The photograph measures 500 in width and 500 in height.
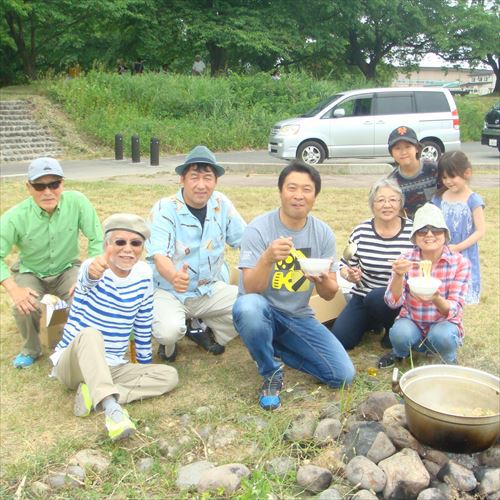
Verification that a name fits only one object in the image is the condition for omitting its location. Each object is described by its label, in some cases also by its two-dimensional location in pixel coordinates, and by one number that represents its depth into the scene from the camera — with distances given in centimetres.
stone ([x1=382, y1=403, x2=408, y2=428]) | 291
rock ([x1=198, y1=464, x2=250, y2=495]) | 261
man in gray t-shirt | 334
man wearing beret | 329
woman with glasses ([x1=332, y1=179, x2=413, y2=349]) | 394
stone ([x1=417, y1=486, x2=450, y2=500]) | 247
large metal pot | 254
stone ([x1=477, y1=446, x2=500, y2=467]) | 268
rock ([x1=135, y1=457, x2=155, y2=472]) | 283
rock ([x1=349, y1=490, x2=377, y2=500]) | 247
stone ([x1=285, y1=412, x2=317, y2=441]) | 299
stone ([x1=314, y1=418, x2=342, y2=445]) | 295
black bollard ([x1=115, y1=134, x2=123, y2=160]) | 1598
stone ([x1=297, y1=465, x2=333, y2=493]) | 263
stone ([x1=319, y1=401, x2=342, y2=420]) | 317
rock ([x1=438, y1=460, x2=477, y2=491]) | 254
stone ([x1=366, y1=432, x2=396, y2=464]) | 271
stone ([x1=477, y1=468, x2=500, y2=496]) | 253
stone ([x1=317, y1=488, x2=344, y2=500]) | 250
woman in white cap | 351
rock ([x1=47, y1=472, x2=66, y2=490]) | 271
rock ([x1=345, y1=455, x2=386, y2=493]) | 257
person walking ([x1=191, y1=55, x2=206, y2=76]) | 2486
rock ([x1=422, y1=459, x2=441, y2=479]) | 264
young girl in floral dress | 433
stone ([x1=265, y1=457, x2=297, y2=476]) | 274
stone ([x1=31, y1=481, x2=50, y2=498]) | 265
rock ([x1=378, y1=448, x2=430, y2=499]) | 254
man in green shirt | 400
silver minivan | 1430
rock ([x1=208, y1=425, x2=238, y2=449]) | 304
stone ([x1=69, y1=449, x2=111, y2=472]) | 282
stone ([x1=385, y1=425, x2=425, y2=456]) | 275
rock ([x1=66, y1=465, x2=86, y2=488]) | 271
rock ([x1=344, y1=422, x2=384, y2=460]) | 277
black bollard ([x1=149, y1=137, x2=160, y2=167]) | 1481
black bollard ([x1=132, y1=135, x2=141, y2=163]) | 1537
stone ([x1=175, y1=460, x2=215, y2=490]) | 268
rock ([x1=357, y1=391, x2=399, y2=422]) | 308
